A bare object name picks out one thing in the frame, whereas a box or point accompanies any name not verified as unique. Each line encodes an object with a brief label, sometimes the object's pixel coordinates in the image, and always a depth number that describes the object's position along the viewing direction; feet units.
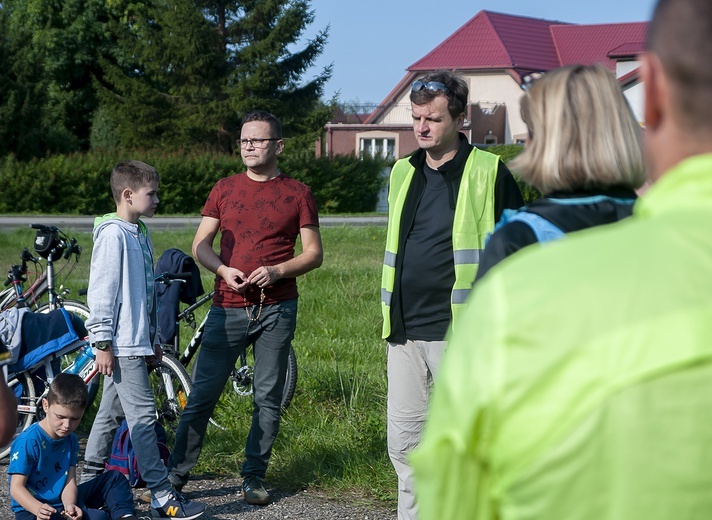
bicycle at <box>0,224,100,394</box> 23.38
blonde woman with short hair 7.61
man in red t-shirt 17.92
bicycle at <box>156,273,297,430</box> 23.15
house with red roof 173.17
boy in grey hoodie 16.08
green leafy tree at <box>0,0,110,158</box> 164.96
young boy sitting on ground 14.73
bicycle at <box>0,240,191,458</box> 20.58
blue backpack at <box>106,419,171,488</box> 17.19
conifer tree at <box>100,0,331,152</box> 148.56
